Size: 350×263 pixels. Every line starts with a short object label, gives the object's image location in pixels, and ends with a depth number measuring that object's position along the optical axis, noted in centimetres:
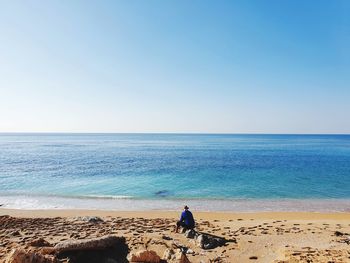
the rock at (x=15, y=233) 1598
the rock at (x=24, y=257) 858
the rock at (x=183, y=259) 1038
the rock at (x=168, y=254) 1107
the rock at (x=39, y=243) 1174
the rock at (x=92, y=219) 1912
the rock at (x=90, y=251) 1011
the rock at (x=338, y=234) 1607
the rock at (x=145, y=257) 1042
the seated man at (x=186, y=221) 1650
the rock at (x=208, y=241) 1346
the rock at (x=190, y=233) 1502
